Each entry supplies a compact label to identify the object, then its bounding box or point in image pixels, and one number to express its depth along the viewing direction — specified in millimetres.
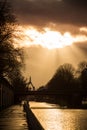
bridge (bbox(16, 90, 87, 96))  165488
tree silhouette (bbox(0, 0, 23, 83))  50188
